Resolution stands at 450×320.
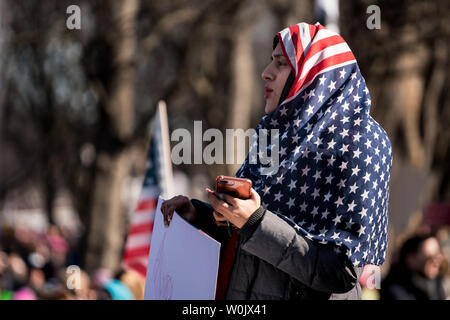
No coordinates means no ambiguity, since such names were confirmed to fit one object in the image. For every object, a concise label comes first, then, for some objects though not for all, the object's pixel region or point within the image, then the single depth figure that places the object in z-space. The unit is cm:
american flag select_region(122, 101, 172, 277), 1138
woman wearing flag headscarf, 460
